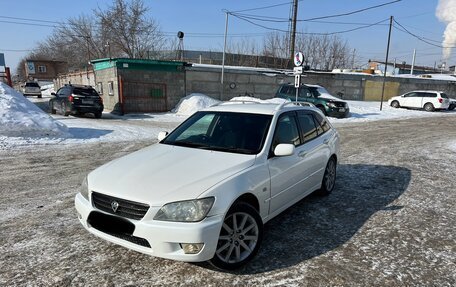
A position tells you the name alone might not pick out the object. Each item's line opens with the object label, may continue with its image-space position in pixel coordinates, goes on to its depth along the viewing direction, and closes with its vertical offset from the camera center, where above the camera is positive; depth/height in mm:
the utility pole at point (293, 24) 29000 +3996
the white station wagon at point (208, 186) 2898 -1103
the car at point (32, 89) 37812 -2505
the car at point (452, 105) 26625 -2446
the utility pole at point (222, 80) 21891 -744
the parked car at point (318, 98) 18828 -1479
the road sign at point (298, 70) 13437 +42
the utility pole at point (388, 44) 24488 +2055
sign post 13492 +206
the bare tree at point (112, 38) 35781 +3650
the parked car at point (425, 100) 25359 -2041
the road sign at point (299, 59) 13781 +488
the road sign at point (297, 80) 13680 -359
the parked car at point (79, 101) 17167 -1694
